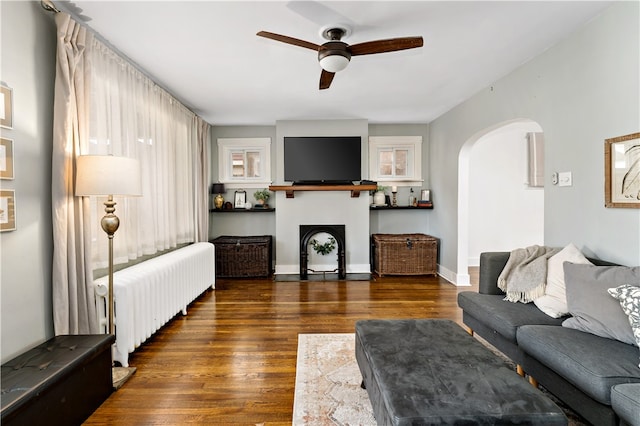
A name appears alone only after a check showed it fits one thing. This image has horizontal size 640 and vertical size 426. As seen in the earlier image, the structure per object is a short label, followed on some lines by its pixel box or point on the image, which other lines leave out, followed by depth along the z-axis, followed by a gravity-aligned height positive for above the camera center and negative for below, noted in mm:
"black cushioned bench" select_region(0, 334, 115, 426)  1406 -869
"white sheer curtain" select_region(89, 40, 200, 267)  2555 +620
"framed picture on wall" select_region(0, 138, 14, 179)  1738 +299
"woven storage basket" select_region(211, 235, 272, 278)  5020 -813
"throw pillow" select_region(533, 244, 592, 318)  2131 -571
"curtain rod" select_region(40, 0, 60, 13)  1993 +1340
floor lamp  2057 +191
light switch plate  2580 +235
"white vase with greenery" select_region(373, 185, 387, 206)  5477 +169
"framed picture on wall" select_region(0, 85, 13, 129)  1741 +595
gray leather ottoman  1192 -791
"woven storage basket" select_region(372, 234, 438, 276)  5027 -798
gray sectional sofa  1390 -801
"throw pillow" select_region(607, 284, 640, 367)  1555 -505
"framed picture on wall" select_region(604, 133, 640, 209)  2029 +238
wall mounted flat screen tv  5039 +818
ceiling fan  2197 +1197
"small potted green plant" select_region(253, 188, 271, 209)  5500 +204
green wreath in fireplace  5312 -660
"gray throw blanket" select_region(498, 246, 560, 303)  2336 -537
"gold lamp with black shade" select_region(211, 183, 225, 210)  5488 +283
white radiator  2355 -767
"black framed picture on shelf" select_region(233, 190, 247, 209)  5577 +155
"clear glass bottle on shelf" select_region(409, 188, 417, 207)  5588 +152
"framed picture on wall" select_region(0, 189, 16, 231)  1743 +2
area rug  1772 -1205
